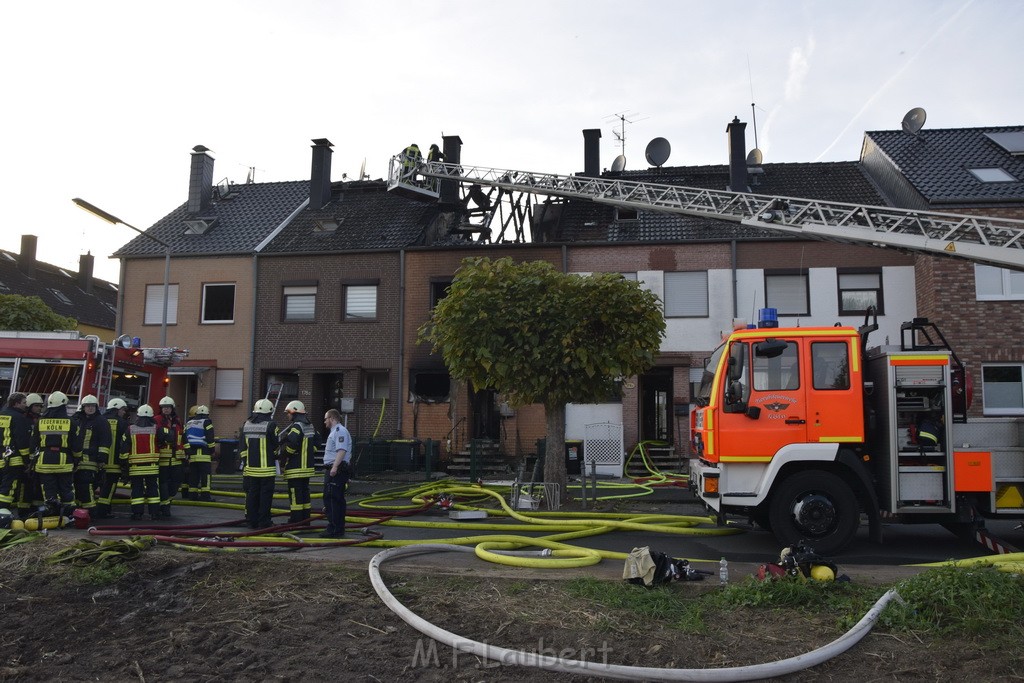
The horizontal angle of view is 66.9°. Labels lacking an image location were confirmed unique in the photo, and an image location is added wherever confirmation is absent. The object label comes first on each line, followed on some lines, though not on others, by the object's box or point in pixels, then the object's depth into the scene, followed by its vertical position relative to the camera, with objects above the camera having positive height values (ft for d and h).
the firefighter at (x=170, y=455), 38.24 -1.79
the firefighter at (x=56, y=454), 32.83 -1.50
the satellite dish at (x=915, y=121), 75.03 +30.03
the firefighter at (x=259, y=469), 32.96 -2.02
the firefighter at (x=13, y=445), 32.01 -1.10
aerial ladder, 34.27 +10.84
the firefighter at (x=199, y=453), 43.24 -1.81
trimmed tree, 39.96 +4.97
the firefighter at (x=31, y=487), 33.65 -3.02
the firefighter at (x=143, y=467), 36.19 -2.20
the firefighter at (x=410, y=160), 76.69 +25.94
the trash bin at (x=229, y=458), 60.59 -2.92
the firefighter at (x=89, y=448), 34.45 -1.29
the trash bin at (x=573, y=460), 59.41 -2.70
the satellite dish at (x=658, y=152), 82.54 +29.15
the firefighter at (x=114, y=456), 36.27 -1.68
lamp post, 53.31 +14.49
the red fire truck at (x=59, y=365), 42.24 +2.97
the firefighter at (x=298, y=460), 32.60 -1.61
